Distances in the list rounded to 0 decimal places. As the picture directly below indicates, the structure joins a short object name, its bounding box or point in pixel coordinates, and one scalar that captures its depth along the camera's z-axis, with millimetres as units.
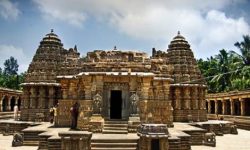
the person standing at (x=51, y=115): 21630
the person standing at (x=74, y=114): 16125
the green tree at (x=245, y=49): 33844
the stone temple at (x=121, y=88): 16281
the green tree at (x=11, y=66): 85875
